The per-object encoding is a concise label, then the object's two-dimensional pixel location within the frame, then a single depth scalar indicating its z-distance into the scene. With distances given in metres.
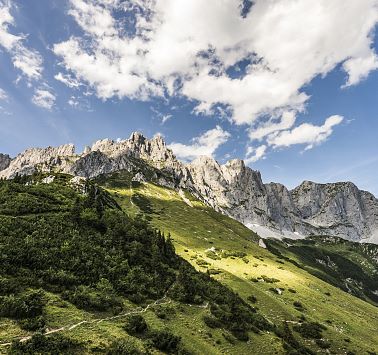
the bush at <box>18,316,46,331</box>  29.62
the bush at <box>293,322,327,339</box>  62.99
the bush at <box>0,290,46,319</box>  30.95
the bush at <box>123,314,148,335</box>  35.38
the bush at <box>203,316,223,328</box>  44.48
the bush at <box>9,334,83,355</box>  25.98
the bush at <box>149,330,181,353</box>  34.31
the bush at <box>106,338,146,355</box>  29.58
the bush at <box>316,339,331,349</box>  59.91
